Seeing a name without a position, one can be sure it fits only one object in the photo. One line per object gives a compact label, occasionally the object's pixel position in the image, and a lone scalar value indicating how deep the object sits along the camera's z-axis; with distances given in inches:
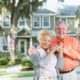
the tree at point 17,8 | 389.5
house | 478.2
